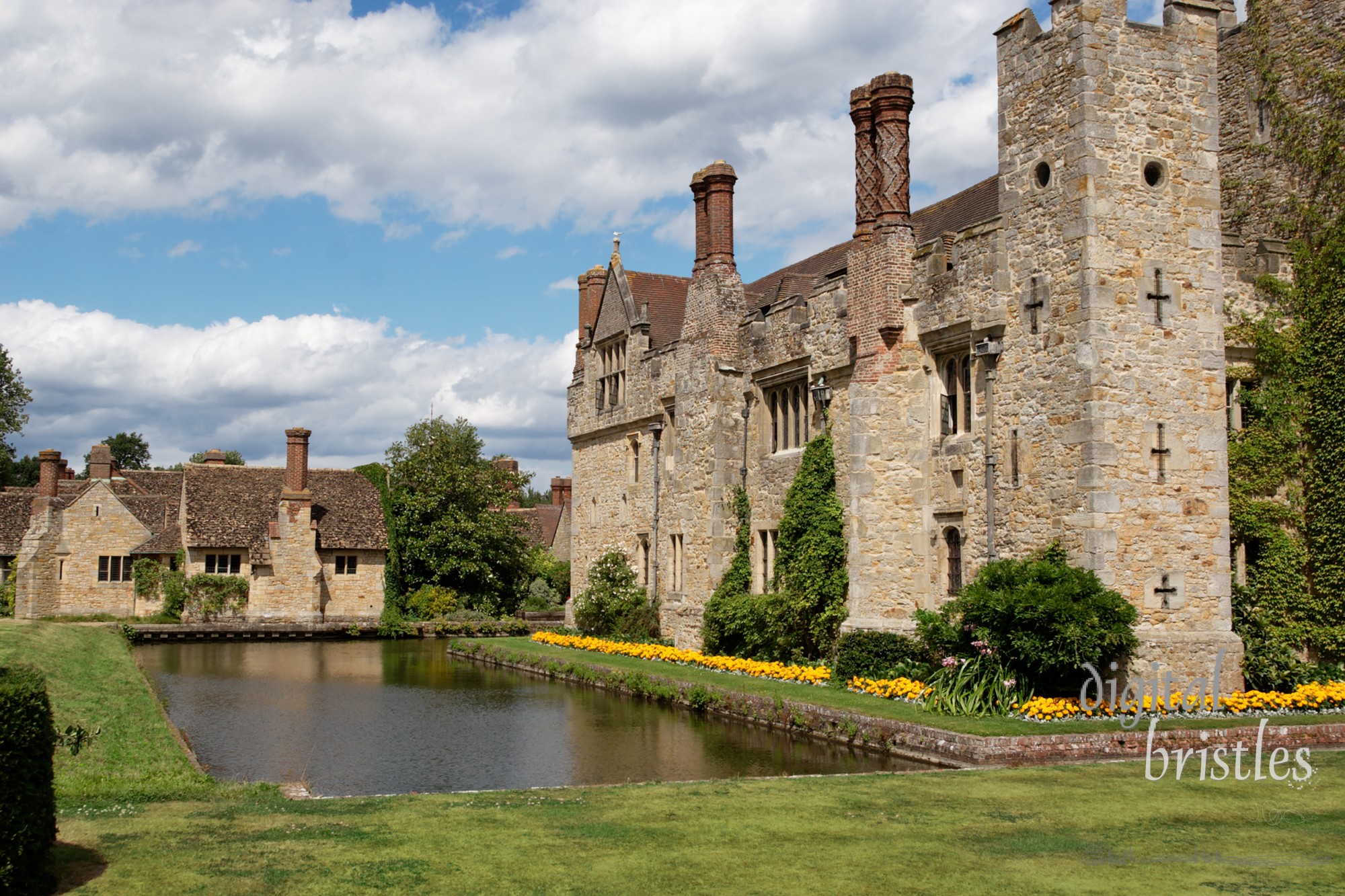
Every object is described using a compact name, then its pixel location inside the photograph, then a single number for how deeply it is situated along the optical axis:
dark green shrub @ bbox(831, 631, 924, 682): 19.64
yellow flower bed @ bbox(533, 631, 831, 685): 21.44
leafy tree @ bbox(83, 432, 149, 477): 110.68
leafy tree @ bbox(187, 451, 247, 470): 100.99
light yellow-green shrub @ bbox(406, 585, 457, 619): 45.44
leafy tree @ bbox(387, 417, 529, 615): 45.78
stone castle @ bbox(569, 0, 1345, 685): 16.69
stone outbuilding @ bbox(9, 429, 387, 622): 45.94
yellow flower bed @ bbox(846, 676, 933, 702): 18.00
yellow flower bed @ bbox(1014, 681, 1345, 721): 15.77
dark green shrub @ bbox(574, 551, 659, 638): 31.03
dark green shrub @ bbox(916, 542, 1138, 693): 15.64
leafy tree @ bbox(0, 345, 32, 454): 64.25
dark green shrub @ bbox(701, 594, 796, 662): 23.39
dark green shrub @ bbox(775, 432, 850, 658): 22.09
